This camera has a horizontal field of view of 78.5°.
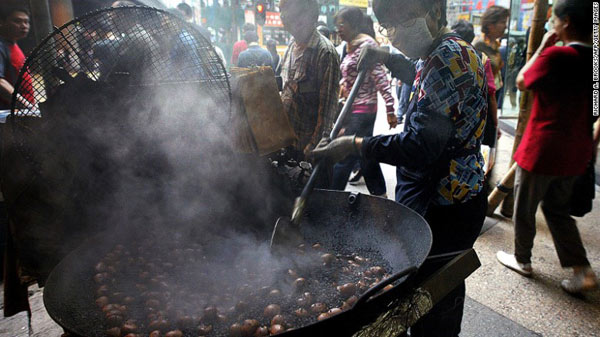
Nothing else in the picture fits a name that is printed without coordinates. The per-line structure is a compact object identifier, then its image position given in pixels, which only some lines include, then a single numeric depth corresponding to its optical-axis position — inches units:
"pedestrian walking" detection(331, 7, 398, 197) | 179.9
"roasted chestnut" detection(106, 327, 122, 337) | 55.8
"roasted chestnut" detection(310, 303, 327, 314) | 64.0
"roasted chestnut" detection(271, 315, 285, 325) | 60.4
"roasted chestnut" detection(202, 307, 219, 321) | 62.2
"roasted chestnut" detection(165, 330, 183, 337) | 56.8
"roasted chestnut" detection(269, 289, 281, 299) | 67.7
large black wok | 49.7
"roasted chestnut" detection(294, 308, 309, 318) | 63.5
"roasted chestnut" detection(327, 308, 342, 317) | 61.7
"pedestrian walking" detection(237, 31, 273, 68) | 262.5
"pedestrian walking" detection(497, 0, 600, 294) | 100.4
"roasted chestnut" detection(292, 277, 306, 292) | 70.6
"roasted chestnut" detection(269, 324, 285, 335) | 57.7
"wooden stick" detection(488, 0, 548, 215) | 148.5
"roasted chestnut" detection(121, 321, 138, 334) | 57.7
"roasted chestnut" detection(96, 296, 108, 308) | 62.8
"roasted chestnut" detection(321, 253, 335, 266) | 78.8
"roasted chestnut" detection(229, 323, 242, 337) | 57.4
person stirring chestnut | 67.1
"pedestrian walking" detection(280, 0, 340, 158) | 133.8
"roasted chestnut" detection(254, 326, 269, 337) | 57.7
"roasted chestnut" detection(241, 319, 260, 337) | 57.9
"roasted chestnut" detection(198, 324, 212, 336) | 59.6
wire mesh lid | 64.2
